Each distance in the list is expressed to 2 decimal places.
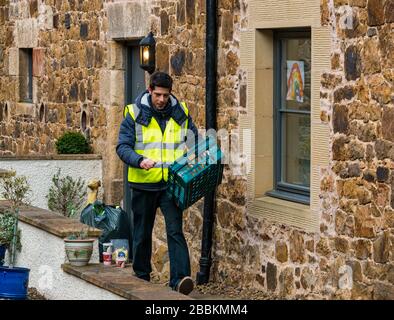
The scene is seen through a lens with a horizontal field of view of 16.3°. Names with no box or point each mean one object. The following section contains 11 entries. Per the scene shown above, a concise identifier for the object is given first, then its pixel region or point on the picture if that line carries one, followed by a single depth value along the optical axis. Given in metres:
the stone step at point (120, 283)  9.05
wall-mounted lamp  14.50
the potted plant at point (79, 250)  10.57
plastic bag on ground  14.90
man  11.33
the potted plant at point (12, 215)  12.22
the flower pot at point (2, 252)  12.30
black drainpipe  12.96
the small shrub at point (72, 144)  16.53
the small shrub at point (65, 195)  15.69
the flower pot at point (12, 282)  11.04
